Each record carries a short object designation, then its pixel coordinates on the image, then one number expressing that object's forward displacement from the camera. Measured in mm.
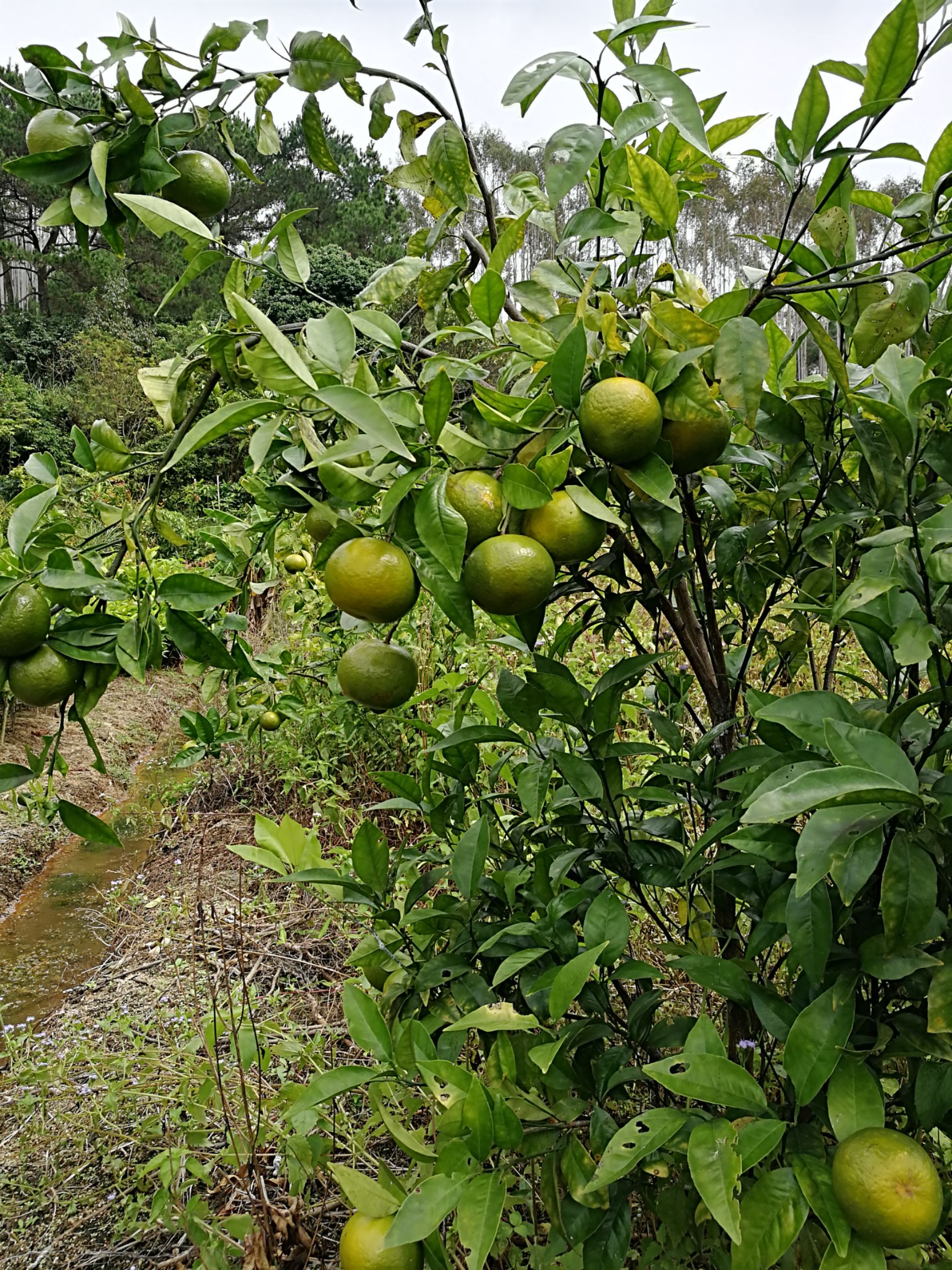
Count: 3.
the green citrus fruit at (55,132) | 598
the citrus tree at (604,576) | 481
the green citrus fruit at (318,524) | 584
